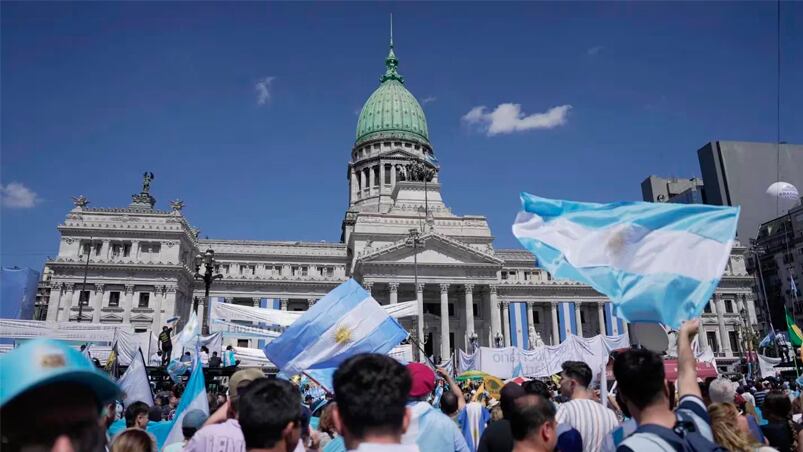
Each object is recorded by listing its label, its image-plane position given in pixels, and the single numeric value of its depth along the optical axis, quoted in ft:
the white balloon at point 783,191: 113.80
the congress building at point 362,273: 176.24
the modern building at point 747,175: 240.94
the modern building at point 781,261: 205.26
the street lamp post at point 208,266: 73.19
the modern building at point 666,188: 281.25
